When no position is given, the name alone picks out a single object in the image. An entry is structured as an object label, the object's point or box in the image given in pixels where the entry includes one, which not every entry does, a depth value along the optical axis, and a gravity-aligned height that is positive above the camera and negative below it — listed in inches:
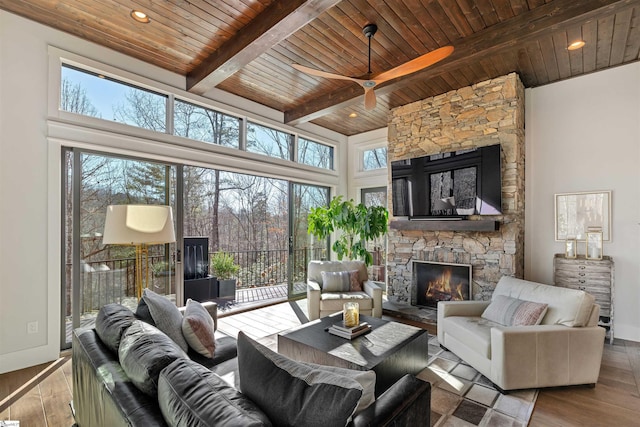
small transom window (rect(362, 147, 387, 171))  244.2 +45.9
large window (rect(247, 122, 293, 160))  197.5 +50.3
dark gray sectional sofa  40.2 -25.7
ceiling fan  96.9 +49.9
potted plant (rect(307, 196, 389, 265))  208.1 -4.5
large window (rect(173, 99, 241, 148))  163.6 +51.6
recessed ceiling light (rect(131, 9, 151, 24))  111.3 +73.7
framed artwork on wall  150.3 +0.1
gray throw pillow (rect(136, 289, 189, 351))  79.4 -26.3
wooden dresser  137.9 -29.8
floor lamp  94.5 -2.6
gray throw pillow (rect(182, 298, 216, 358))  80.8 -31.2
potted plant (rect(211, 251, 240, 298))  199.5 -37.4
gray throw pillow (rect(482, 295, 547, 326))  109.0 -36.3
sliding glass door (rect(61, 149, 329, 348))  130.3 -6.6
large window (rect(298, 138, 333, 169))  232.1 +48.5
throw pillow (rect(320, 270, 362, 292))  173.2 -37.4
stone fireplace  160.7 +18.6
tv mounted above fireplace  162.6 +17.5
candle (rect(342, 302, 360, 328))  113.9 -37.2
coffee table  91.5 -42.6
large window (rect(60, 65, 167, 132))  129.1 +52.9
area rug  86.3 -57.5
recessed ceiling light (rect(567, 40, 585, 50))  129.6 +72.1
